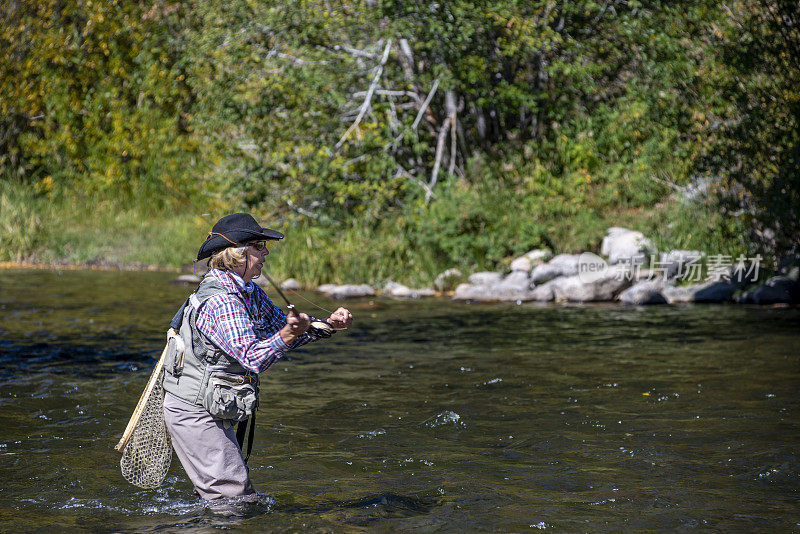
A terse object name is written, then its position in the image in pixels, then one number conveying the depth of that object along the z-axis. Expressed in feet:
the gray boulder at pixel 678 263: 51.88
